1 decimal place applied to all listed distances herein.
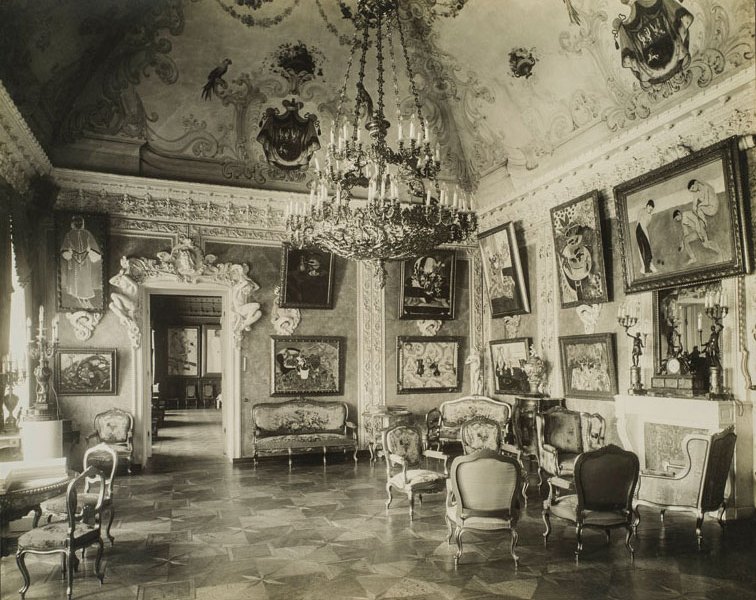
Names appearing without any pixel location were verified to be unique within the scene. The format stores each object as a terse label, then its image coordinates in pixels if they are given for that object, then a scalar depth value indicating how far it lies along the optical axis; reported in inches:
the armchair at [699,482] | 234.4
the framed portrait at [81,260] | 387.9
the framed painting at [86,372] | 386.3
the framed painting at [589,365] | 350.3
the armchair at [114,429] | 383.9
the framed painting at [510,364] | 431.5
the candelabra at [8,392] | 265.9
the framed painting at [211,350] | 865.5
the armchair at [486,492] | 210.1
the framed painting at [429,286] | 470.0
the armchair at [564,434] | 340.2
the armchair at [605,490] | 214.5
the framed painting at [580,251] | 354.6
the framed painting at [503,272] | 428.8
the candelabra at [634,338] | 317.1
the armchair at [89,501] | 226.1
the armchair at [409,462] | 278.7
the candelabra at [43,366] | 292.5
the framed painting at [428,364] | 467.8
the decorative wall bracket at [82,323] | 389.7
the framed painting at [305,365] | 434.6
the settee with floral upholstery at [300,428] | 411.5
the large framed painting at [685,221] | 264.8
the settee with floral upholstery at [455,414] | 432.1
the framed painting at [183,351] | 855.1
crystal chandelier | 253.4
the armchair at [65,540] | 183.6
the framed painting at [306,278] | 435.2
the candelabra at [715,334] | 271.6
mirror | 290.5
